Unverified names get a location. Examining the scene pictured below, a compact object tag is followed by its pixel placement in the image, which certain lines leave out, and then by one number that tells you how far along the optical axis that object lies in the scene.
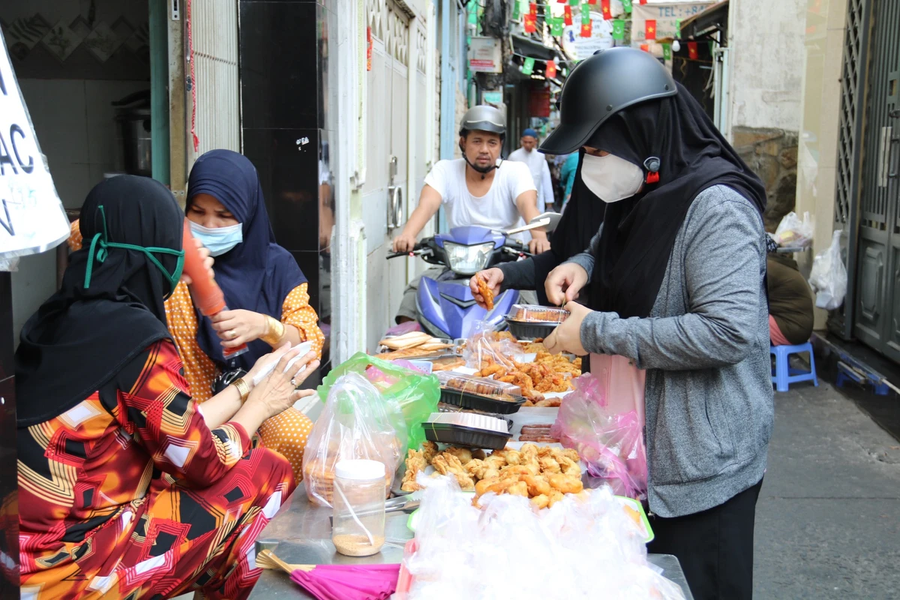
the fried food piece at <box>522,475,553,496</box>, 2.01
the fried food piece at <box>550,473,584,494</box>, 2.03
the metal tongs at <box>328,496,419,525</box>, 2.08
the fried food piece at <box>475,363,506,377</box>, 3.56
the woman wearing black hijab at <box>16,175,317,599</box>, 1.94
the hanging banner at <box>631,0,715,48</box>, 17.53
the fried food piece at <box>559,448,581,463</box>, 2.28
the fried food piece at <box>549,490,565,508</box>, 1.96
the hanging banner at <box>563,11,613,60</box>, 22.55
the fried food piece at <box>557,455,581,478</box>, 2.14
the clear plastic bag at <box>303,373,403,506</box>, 2.16
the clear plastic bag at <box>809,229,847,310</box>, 7.44
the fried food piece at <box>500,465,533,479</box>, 2.11
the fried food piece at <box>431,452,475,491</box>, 2.15
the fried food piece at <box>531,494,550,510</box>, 1.94
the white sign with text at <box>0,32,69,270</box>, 1.36
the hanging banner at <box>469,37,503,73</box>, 16.89
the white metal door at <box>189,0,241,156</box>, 3.97
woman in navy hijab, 2.98
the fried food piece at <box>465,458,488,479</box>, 2.19
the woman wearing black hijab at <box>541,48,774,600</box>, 2.00
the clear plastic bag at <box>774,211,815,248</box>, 7.96
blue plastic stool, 6.97
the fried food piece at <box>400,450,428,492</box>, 2.19
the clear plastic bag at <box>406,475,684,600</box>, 1.61
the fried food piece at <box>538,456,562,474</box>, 2.17
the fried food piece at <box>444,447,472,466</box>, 2.34
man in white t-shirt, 5.60
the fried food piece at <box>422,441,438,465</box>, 2.38
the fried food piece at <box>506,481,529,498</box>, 1.98
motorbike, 4.72
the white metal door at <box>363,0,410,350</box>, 6.66
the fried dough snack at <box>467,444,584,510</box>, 2.00
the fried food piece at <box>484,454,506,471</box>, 2.22
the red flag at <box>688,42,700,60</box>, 16.06
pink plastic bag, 2.21
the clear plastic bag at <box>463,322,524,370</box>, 3.80
